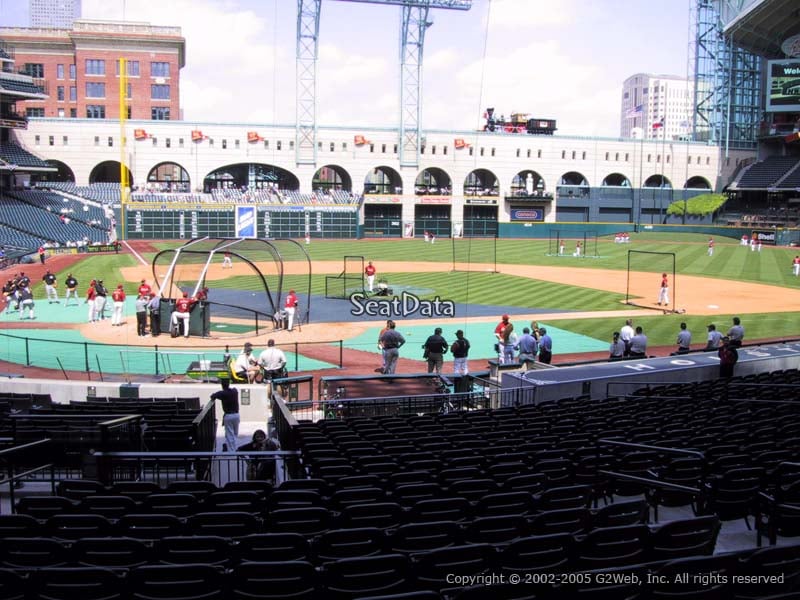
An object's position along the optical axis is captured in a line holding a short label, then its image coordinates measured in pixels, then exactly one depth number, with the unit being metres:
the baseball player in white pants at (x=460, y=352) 23.09
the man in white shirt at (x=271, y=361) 21.59
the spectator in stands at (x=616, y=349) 24.88
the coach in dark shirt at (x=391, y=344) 23.53
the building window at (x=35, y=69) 99.31
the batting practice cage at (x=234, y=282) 32.28
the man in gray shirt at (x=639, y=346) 24.58
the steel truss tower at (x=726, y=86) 103.44
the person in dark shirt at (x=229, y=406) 14.63
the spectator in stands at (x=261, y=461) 10.95
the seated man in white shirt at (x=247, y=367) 20.62
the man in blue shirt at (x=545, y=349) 23.89
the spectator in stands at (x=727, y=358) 19.86
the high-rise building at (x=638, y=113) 88.62
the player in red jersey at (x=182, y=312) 29.50
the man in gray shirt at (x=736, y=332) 24.72
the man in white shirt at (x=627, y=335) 25.35
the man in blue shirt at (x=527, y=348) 23.31
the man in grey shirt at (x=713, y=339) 25.36
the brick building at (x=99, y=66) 96.69
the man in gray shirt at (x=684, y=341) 25.06
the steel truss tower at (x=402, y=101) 72.00
